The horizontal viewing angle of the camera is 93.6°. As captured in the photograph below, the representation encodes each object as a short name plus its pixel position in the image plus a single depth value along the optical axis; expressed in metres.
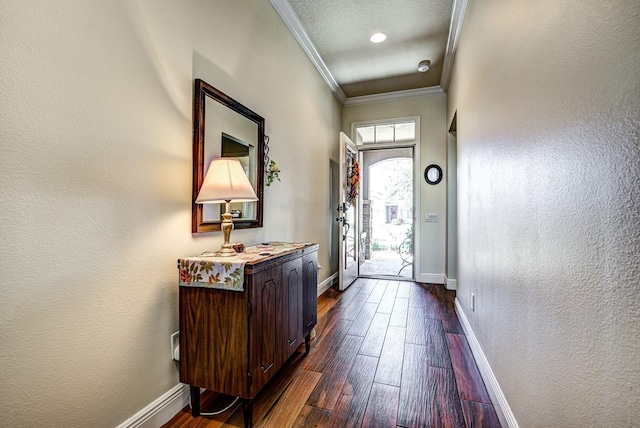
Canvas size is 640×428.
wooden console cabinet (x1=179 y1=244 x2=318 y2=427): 1.47
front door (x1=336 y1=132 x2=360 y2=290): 4.02
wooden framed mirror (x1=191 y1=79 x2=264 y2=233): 1.71
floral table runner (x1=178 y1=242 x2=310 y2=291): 1.46
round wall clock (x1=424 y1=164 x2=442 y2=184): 4.41
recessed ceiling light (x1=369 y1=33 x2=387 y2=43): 3.14
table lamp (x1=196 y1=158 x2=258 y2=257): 1.57
